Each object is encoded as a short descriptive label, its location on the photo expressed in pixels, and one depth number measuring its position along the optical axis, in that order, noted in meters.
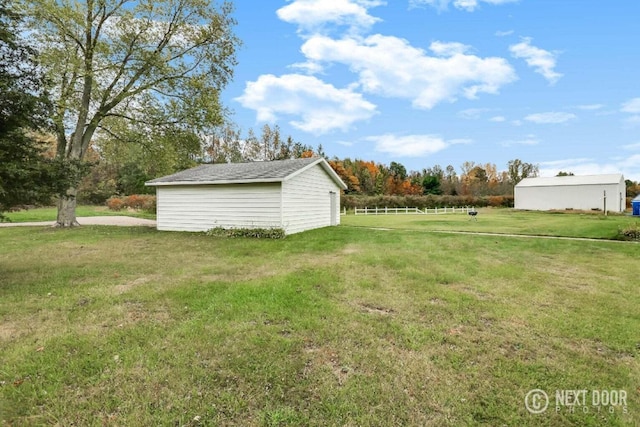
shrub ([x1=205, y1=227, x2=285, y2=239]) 13.52
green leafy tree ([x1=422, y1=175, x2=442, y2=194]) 57.77
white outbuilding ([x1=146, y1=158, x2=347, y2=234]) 14.04
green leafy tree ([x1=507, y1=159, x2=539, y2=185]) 64.01
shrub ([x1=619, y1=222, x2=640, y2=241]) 13.00
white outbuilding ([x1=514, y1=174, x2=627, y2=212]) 34.62
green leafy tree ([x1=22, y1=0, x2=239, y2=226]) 15.85
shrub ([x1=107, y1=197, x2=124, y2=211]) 34.53
